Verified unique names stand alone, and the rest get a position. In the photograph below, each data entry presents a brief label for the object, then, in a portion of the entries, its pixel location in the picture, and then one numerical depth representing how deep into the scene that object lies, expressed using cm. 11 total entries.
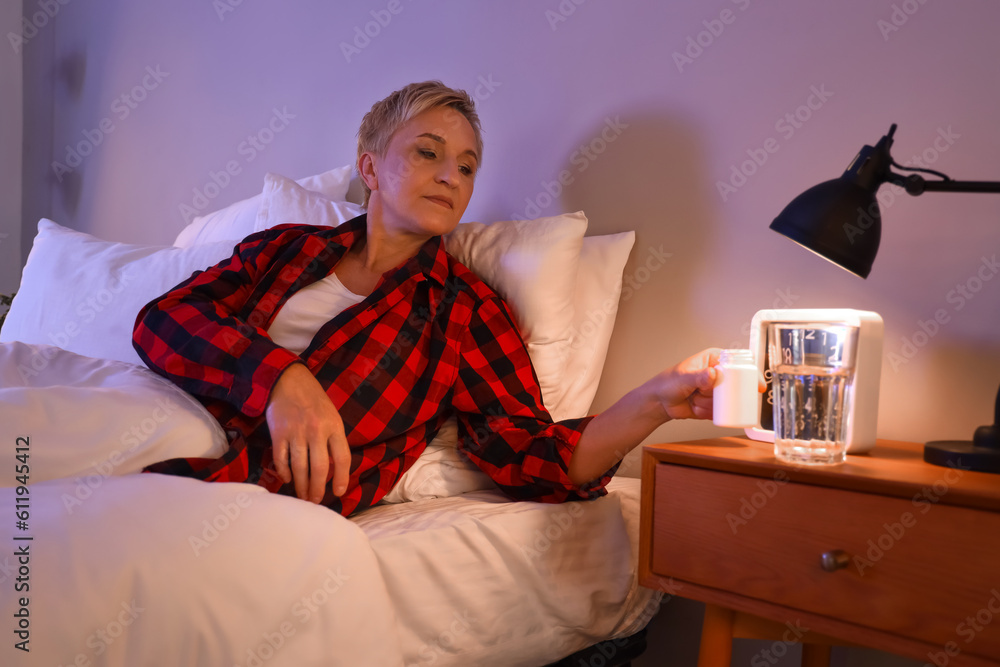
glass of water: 87
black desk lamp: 83
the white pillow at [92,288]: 151
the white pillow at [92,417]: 88
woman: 104
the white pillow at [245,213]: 186
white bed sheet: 96
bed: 72
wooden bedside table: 71
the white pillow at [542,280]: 133
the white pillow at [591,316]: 137
